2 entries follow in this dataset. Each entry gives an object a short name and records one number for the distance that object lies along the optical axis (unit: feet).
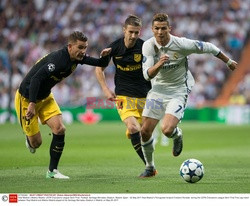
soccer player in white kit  59.88
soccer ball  55.47
